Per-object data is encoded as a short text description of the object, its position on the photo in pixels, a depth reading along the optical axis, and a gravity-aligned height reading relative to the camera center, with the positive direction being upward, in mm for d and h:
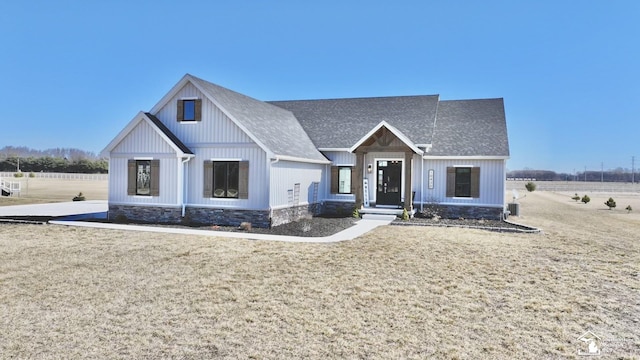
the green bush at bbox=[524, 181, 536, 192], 55156 -302
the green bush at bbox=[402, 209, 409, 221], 20825 -1538
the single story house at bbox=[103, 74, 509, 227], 18453 +1078
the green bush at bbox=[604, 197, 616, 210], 32422 -1377
